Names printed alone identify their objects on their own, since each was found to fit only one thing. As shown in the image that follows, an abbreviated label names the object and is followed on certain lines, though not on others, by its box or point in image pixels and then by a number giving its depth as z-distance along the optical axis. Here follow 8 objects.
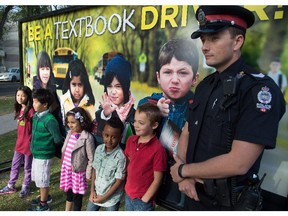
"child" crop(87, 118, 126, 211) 2.76
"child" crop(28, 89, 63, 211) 3.51
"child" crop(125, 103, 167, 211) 2.48
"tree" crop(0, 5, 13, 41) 17.85
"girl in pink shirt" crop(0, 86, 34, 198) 3.96
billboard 2.06
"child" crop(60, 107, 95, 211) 3.15
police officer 1.49
